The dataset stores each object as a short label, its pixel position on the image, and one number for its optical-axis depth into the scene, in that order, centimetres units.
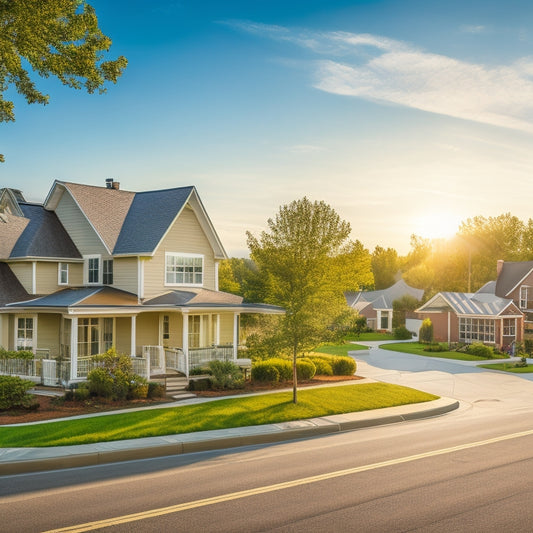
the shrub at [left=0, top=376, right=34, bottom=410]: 1909
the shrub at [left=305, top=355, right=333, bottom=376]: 2909
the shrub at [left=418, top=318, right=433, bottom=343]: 5147
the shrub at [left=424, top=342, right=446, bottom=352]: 4609
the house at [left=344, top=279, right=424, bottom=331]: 6950
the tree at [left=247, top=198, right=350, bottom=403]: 2238
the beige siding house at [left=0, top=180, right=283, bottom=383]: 2647
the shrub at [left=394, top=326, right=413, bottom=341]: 5800
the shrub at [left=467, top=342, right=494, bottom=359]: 4328
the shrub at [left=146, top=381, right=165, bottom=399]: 2236
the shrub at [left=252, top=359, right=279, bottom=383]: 2622
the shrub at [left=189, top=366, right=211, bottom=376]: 2529
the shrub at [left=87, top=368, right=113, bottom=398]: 2155
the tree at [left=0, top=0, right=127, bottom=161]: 1688
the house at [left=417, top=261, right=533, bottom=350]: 4919
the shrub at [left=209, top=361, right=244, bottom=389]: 2447
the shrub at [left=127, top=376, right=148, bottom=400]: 2192
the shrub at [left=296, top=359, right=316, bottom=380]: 2703
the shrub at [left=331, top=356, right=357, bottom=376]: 2948
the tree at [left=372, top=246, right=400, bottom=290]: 12131
